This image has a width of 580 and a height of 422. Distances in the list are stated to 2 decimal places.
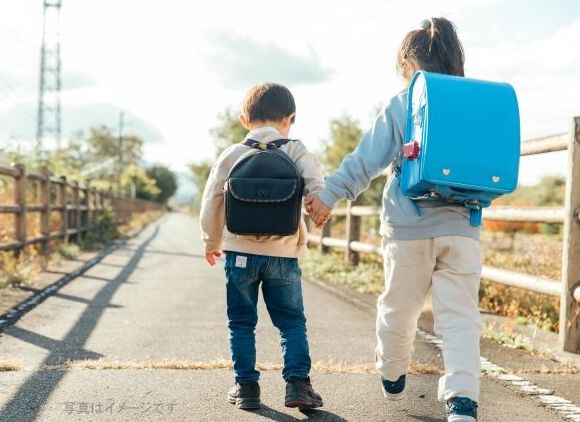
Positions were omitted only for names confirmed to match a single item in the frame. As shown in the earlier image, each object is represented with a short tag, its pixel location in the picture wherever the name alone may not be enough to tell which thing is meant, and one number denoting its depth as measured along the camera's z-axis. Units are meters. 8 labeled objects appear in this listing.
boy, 3.35
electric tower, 40.78
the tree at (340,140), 36.19
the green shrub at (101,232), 15.01
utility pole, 69.31
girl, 2.93
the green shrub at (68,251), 11.56
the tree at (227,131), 45.78
